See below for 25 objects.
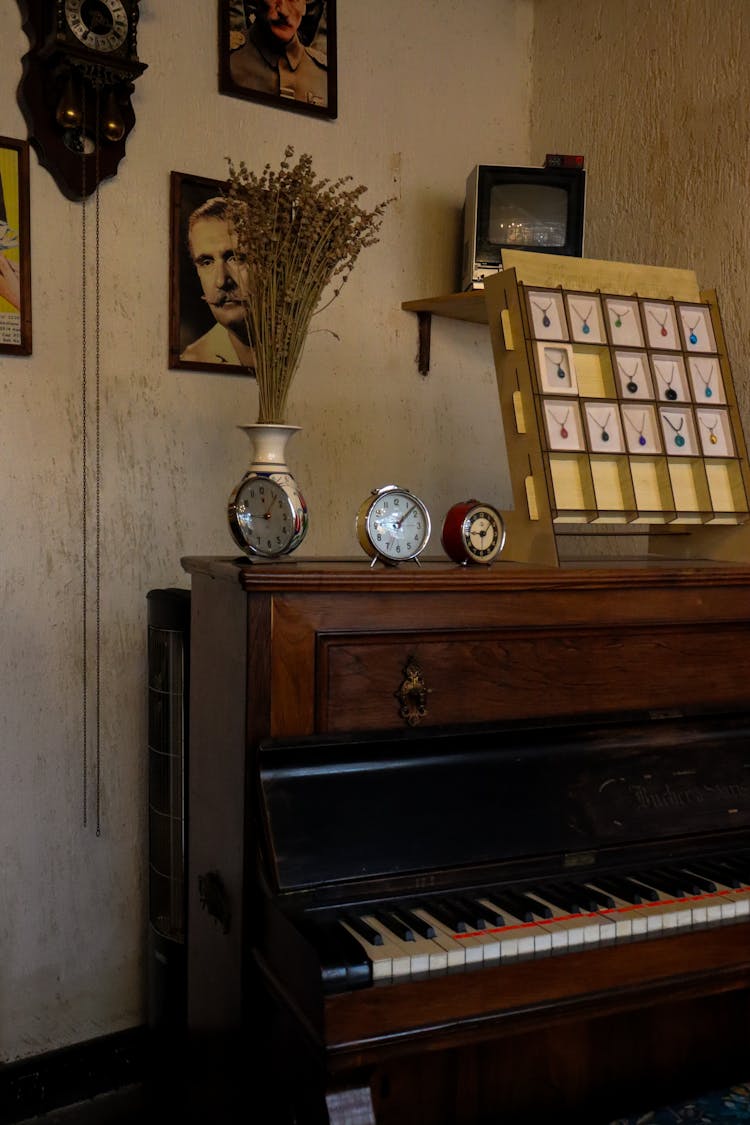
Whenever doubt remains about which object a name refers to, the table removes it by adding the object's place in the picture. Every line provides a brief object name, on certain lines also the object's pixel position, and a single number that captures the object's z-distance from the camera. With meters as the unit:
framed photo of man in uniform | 2.80
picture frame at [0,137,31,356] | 2.47
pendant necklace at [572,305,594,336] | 2.30
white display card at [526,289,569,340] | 2.24
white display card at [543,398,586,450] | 2.20
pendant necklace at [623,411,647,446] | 2.30
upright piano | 1.59
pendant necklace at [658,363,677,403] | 2.35
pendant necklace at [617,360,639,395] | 2.31
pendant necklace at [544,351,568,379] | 2.24
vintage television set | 2.95
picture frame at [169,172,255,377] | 2.73
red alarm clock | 2.02
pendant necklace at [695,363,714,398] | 2.40
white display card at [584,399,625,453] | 2.24
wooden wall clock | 2.42
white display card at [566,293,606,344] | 2.29
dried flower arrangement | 2.11
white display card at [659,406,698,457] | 2.33
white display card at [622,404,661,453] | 2.30
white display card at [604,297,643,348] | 2.34
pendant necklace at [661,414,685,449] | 2.34
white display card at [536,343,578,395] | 2.22
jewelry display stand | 2.21
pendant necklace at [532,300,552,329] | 2.25
